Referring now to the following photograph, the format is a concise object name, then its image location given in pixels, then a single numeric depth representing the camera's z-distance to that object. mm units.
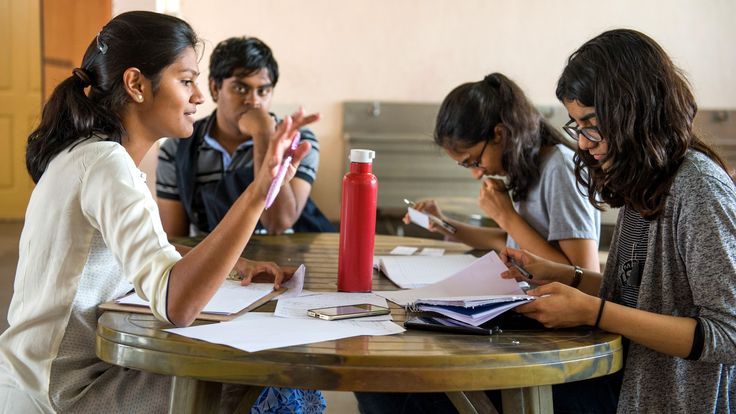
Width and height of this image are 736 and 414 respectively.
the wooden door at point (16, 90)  6633
